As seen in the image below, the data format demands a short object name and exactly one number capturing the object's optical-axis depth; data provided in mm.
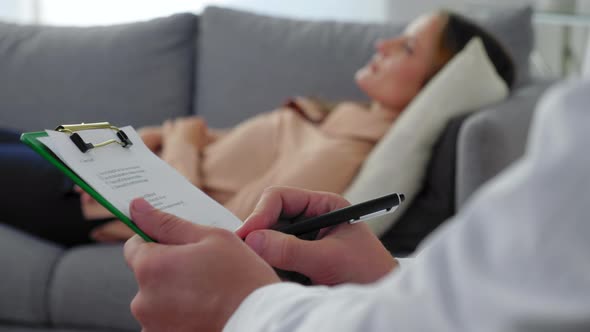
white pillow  1770
